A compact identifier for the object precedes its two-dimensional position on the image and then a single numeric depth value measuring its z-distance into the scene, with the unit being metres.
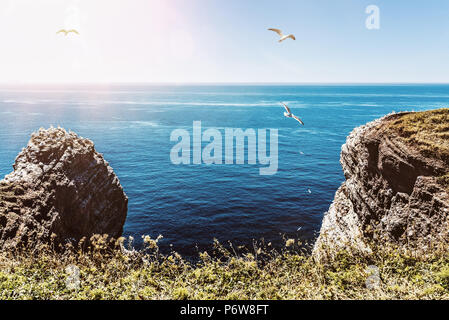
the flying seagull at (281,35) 12.75
